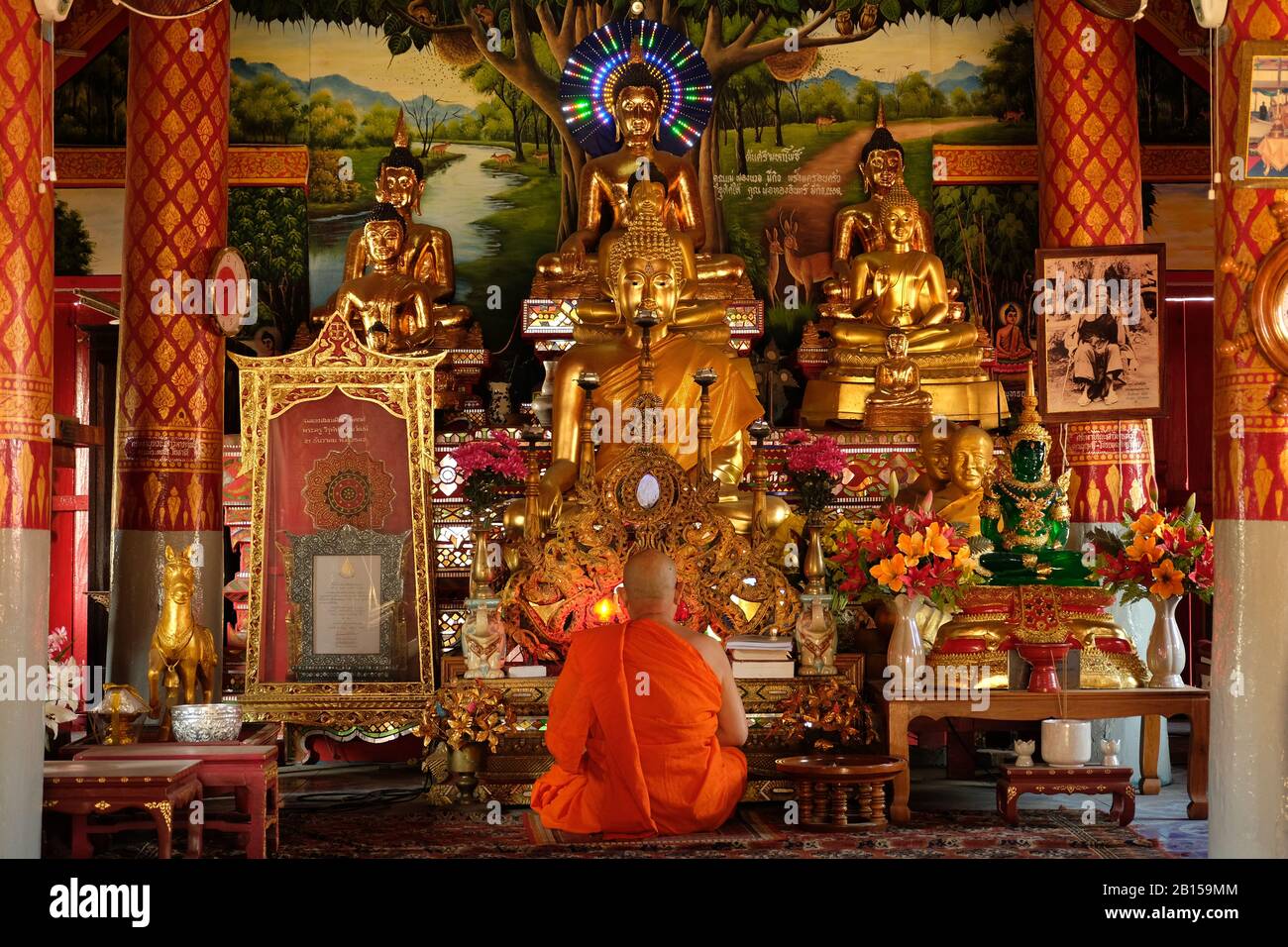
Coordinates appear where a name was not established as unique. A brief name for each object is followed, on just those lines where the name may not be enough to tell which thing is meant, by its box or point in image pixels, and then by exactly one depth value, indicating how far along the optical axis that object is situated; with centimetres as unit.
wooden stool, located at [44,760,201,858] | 512
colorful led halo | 1010
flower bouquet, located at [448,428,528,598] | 763
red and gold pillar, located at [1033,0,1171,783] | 784
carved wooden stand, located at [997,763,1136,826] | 584
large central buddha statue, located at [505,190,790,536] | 845
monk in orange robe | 551
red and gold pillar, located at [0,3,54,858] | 493
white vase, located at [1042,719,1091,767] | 589
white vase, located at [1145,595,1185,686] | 654
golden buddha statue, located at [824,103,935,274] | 1012
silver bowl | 587
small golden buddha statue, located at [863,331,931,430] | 910
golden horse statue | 651
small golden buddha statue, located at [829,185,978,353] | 959
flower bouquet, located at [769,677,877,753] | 666
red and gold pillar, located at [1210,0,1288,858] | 497
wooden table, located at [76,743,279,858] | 548
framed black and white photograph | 767
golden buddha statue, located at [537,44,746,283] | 979
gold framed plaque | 765
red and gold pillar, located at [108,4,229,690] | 800
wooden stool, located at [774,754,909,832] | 596
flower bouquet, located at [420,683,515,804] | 663
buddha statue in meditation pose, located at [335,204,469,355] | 959
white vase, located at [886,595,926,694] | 638
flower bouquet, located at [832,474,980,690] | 638
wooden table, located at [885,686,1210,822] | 619
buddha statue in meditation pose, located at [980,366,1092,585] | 660
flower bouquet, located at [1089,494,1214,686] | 654
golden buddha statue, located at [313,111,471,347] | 1005
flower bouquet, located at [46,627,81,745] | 607
